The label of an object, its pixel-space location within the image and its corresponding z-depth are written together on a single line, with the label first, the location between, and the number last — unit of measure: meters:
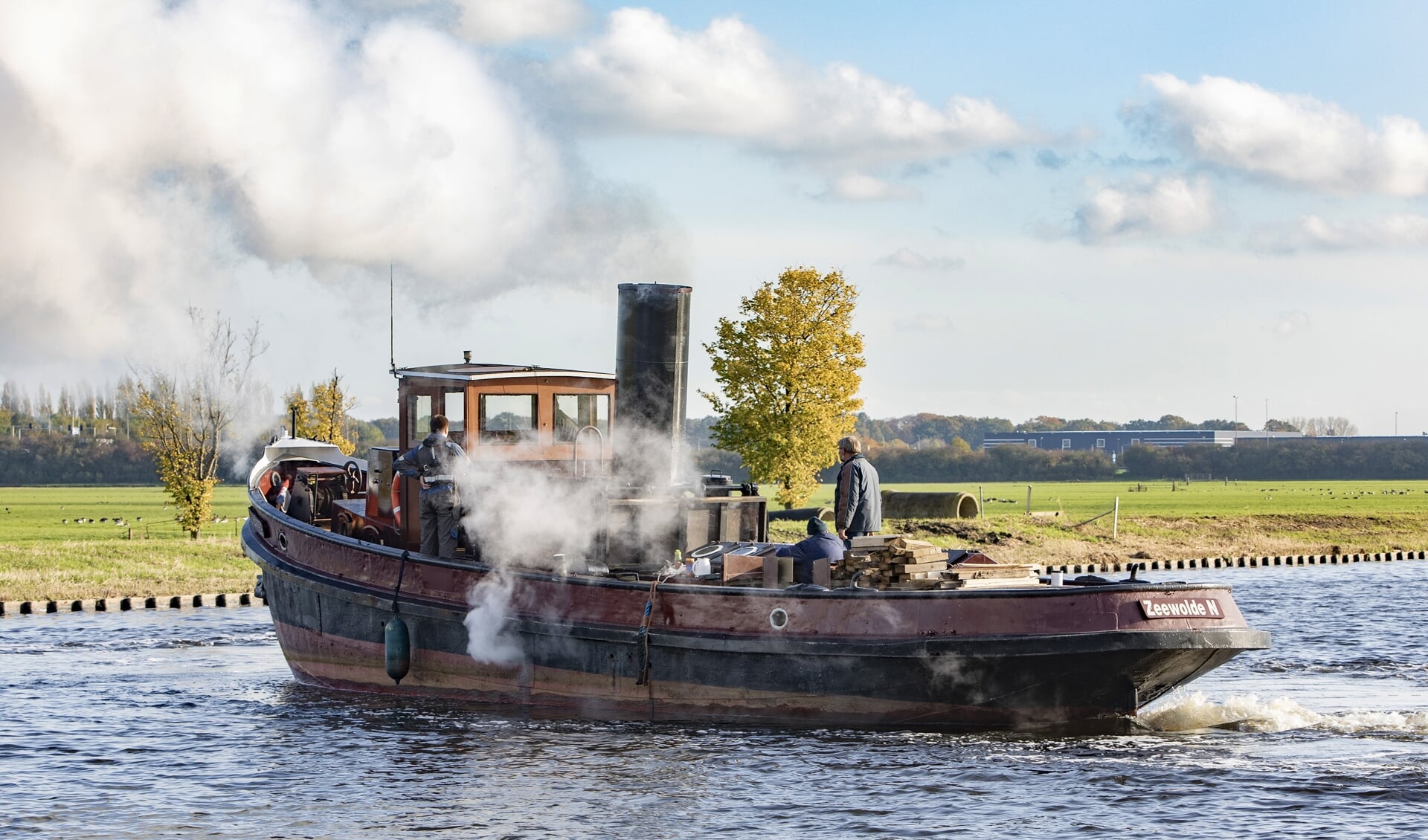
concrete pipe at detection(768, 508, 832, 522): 42.56
